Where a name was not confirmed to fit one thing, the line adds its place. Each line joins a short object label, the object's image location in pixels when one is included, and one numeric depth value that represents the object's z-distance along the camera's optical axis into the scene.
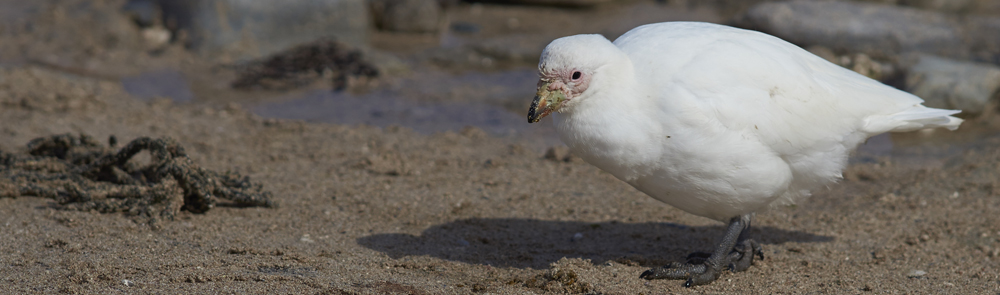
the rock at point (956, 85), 15.59
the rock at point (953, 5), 22.92
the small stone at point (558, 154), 13.56
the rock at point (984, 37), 18.56
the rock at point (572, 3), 25.75
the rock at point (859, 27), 18.71
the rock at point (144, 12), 21.08
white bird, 7.75
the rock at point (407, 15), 23.06
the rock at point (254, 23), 19.94
